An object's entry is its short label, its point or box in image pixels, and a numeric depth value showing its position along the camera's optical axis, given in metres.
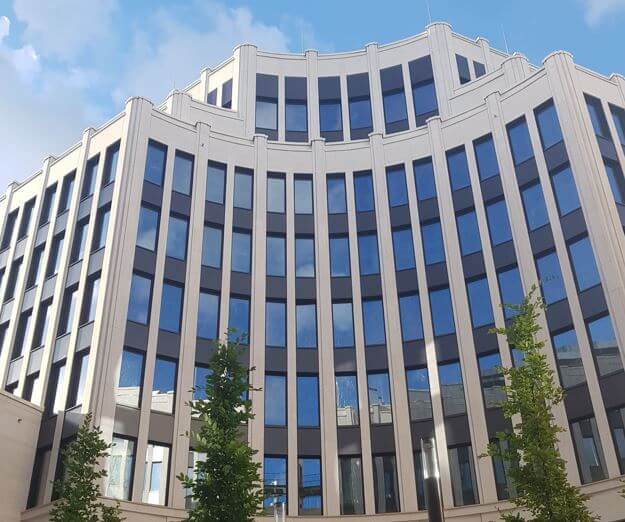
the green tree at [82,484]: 24.56
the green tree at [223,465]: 21.34
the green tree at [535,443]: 21.39
